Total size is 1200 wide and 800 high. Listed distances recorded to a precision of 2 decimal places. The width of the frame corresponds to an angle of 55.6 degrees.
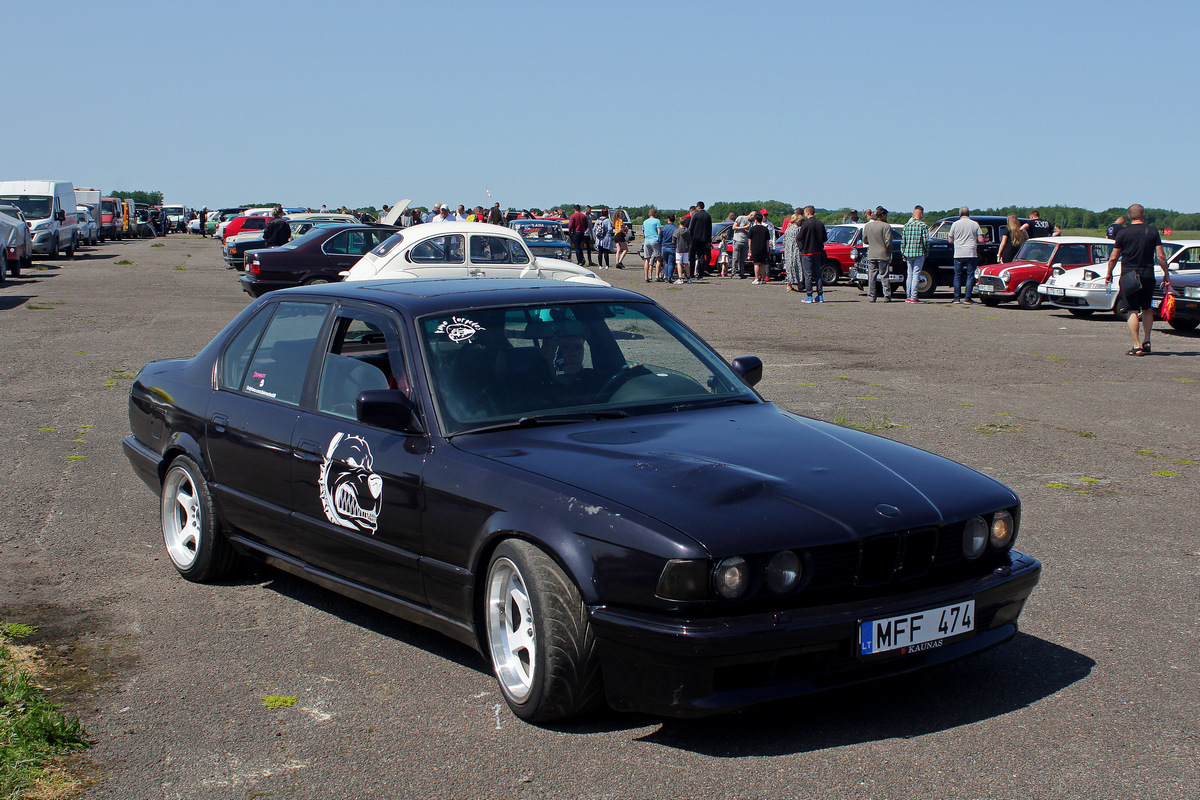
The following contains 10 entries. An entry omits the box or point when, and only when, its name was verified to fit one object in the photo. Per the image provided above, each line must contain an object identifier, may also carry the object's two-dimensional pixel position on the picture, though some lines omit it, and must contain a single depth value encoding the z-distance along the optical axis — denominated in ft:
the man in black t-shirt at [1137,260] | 45.47
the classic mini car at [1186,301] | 58.23
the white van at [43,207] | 117.91
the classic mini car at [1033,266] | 73.51
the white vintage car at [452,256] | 60.64
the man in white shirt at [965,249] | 75.46
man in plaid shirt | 74.28
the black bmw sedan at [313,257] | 68.33
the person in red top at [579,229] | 113.70
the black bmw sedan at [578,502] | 11.24
